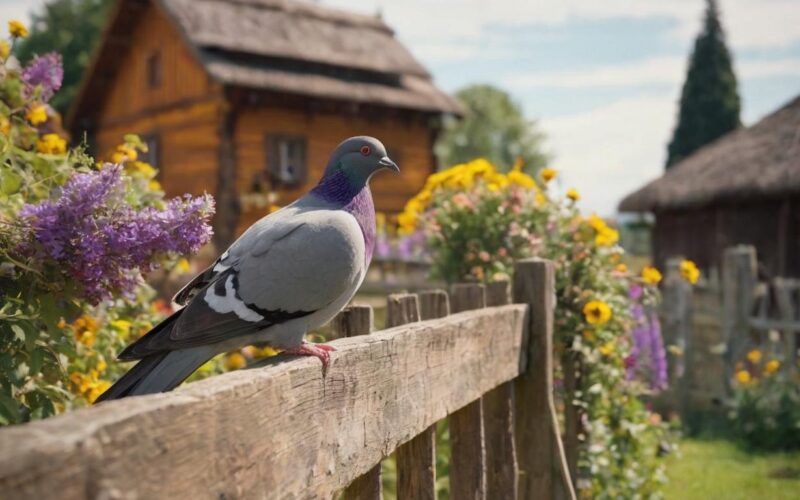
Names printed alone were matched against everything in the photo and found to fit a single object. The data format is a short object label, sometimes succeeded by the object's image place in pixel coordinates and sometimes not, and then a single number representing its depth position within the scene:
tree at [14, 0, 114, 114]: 30.47
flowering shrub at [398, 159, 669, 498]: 4.04
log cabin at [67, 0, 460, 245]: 15.82
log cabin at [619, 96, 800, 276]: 14.40
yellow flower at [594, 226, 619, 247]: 4.13
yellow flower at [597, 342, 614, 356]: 3.98
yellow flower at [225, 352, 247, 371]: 4.17
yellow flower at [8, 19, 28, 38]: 3.03
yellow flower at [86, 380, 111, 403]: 2.75
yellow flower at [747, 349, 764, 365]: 7.41
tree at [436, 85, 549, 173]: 50.38
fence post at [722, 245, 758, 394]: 8.42
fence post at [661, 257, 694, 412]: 8.49
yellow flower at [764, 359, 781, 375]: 7.26
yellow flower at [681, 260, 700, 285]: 4.43
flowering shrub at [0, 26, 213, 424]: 1.89
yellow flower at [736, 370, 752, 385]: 7.34
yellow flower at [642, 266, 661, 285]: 4.25
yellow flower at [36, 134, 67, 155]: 3.04
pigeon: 1.83
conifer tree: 32.84
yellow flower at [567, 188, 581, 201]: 4.36
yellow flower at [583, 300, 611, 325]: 3.82
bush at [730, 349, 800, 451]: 7.05
